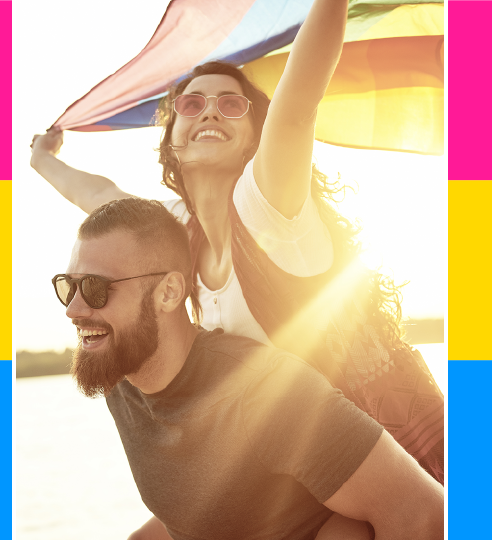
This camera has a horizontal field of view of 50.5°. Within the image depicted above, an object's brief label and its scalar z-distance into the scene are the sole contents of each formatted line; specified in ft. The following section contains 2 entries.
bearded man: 4.45
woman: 4.83
